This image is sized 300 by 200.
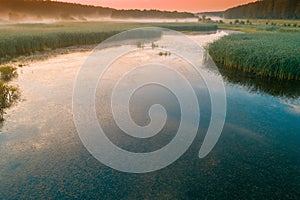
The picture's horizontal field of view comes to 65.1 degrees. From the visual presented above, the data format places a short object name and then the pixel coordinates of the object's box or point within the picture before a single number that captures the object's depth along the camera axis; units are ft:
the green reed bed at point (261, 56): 53.26
